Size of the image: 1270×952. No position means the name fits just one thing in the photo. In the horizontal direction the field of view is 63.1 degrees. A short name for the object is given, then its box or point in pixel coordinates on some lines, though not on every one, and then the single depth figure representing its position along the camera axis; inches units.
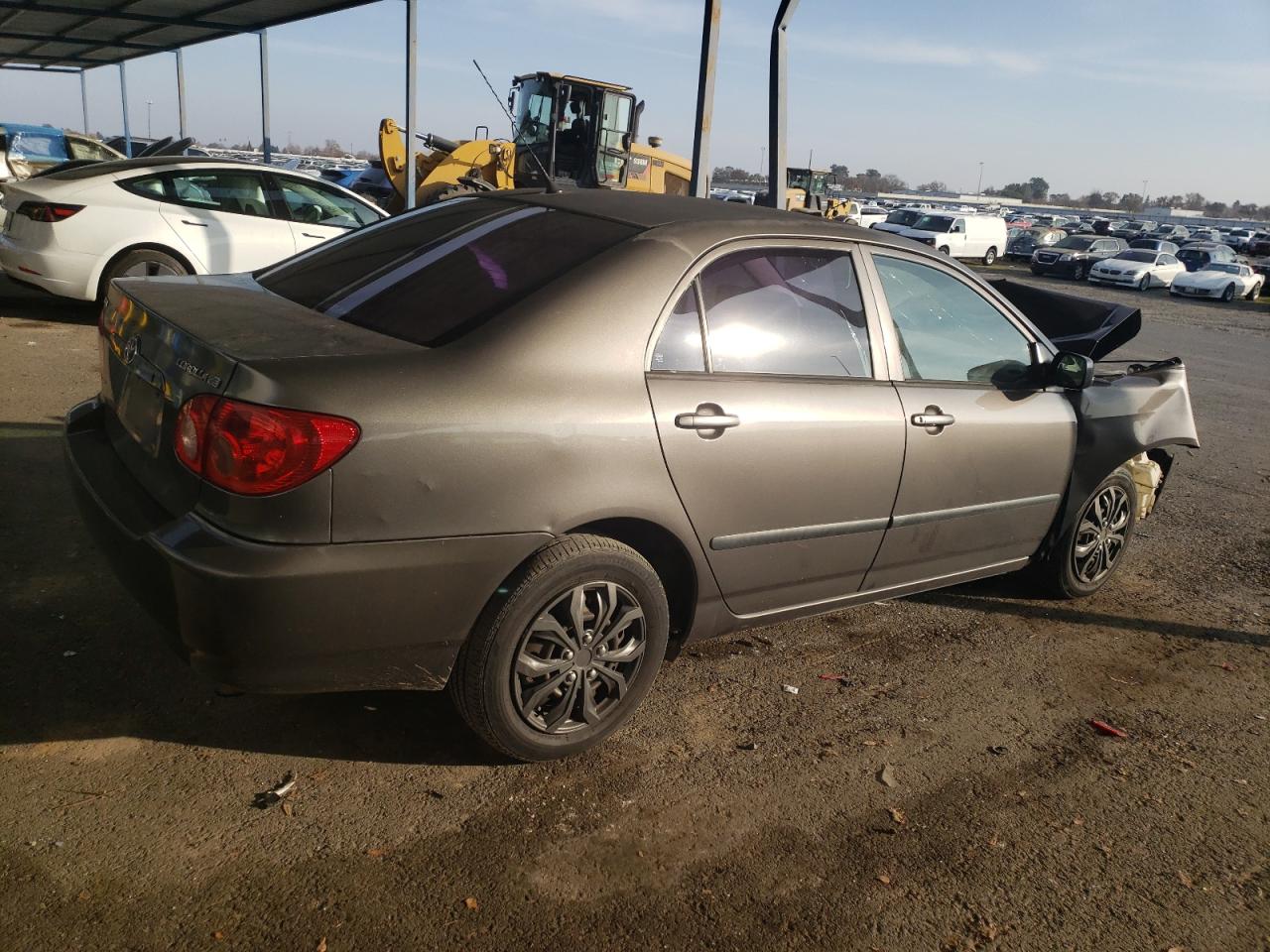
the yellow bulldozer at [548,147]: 668.1
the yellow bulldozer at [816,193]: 1342.3
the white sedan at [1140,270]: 1234.0
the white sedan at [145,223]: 322.3
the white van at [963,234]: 1350.9
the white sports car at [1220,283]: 1194.6
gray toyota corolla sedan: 100.3
